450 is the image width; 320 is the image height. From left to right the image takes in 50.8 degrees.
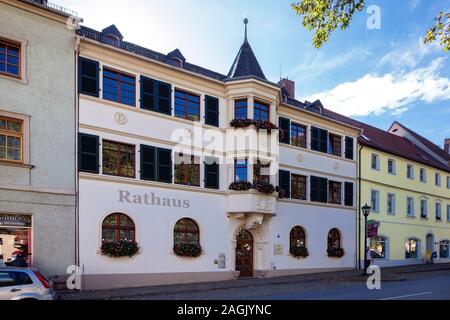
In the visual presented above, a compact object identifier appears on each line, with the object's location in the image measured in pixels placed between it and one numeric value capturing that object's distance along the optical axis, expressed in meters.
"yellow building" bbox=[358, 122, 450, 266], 34.09
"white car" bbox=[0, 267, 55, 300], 10.97
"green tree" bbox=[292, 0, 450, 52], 9.95
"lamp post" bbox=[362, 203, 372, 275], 25.11
